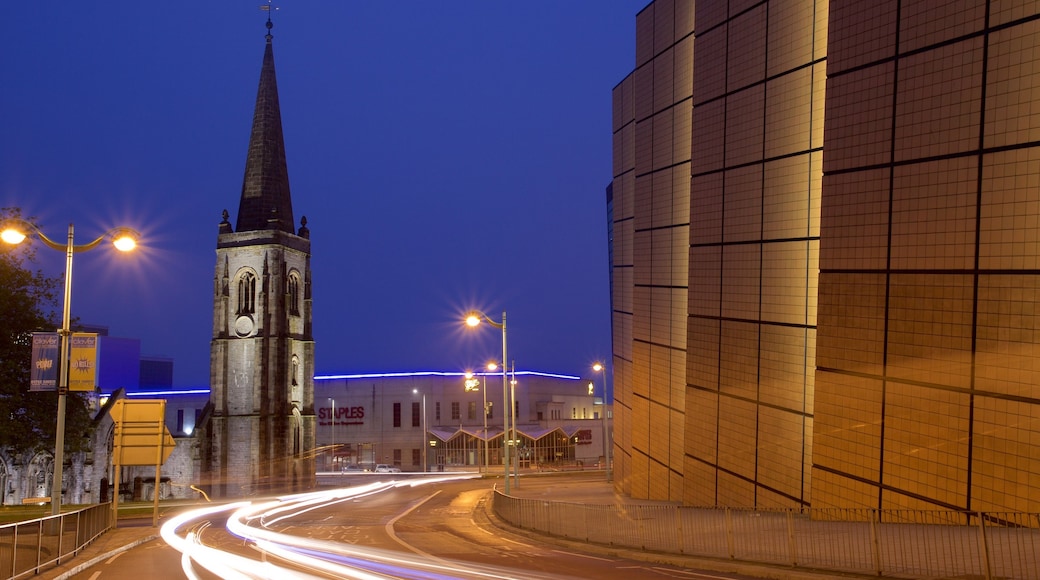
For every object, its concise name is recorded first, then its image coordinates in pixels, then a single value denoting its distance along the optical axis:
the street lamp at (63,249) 21.27
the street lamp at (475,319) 36.94
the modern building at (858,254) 19.64
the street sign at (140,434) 31.12
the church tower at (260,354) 80.12
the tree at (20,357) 52.59
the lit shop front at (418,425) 102.00
